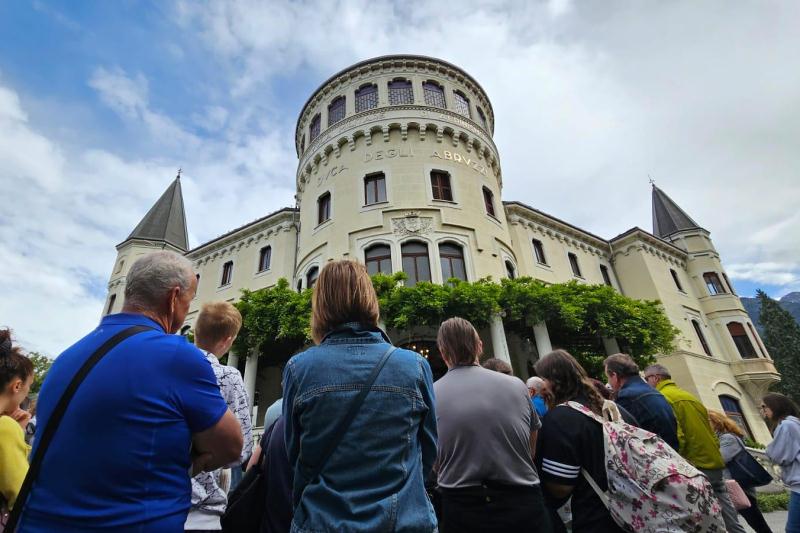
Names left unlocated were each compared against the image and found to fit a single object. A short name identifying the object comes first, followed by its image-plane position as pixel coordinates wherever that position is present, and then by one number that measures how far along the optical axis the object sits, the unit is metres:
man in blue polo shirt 1.47
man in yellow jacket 4.04
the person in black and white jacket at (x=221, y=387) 2.31
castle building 15.79
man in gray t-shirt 2.64
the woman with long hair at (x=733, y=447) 4.84
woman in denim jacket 1.61
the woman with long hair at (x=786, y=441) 4.05
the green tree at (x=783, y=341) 34.12
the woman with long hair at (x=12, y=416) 2.31
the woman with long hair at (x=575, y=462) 2.56
